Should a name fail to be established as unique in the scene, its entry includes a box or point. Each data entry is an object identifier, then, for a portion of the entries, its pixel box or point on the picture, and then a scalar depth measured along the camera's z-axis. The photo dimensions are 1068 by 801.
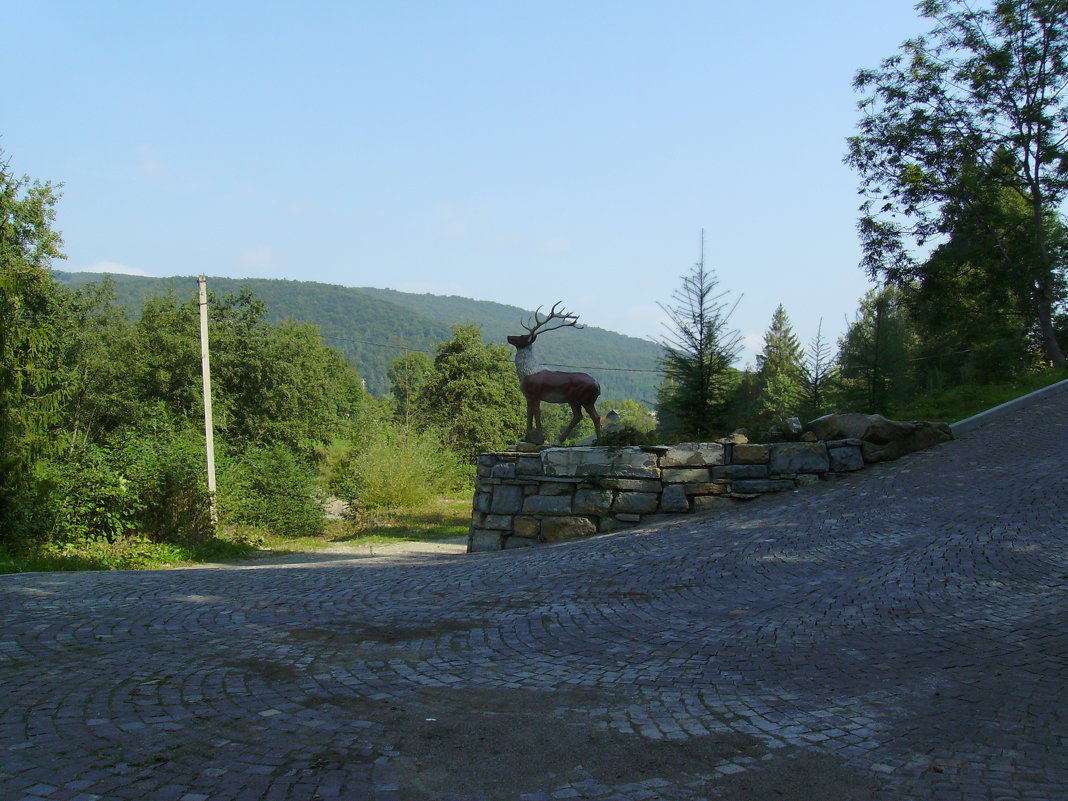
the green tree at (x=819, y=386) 13.93
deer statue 12.31
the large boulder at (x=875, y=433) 10.95
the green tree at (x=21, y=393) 15.39
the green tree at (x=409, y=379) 45.98
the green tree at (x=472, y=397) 45.84
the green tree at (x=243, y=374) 32.88
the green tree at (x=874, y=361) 13.98
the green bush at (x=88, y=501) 15.30
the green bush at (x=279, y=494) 22.04
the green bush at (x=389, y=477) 24.88
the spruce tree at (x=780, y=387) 13.18
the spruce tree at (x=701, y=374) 12.96
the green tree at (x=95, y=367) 30.34
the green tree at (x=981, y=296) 19.98
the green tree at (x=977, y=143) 19.64
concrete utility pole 19.25
